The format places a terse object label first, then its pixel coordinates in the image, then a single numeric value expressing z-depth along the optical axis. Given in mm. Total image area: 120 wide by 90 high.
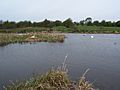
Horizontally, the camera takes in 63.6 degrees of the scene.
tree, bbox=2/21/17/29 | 33505
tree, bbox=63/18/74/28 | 37254
